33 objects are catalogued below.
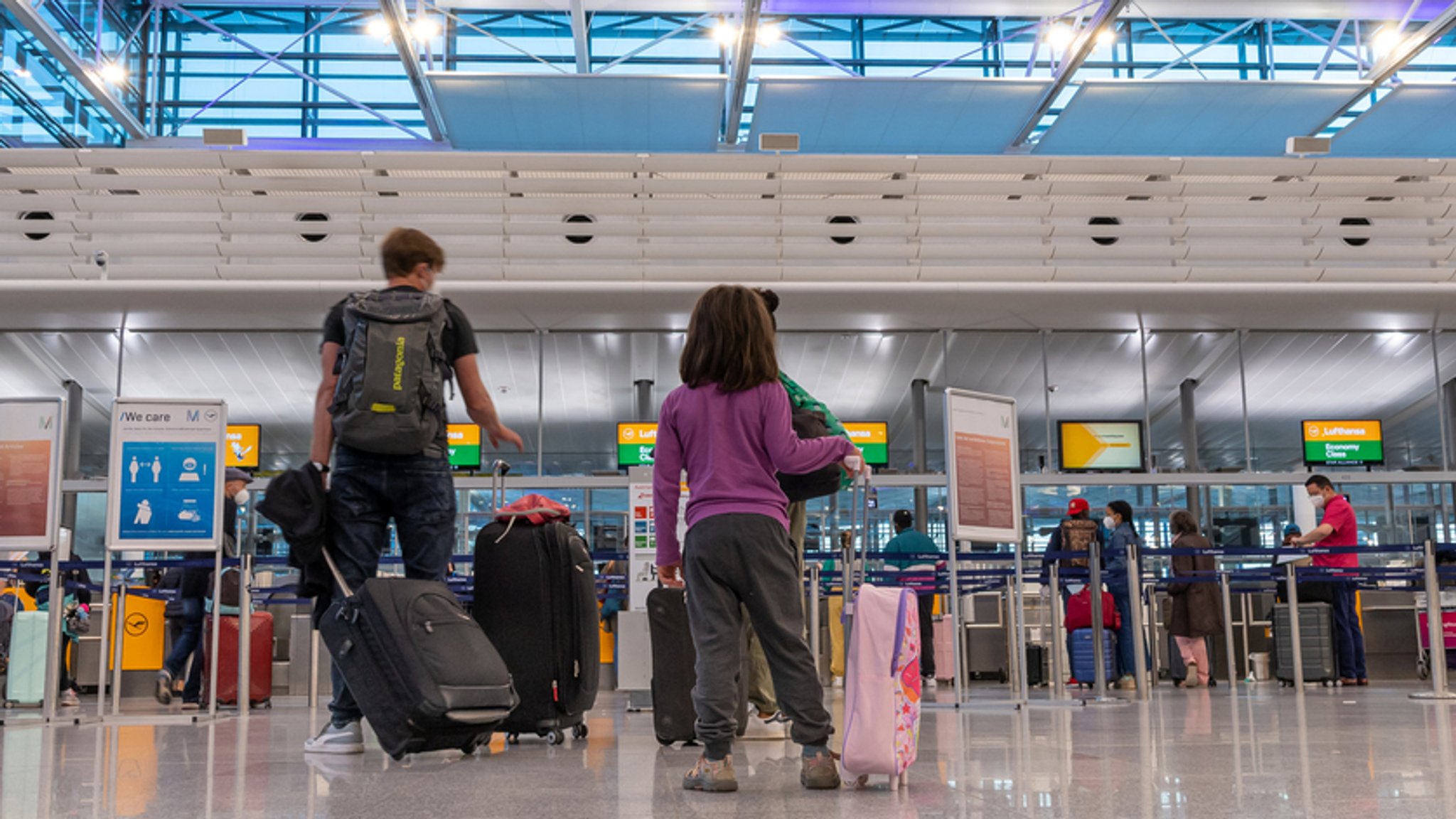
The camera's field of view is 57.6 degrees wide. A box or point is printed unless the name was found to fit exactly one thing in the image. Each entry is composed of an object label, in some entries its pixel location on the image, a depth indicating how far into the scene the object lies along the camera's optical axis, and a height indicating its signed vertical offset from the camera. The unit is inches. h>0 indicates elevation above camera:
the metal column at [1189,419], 540.7 +63.1
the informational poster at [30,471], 275.0 +25.2
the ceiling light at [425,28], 551.2 +231.3
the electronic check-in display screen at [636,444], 535.8 +55.2
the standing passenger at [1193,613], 418.6 -13.1
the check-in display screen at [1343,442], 547.8 +52.2
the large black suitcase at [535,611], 185.3 -3.9
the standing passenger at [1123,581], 399.9 -2.5
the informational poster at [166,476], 279.6 +24.0
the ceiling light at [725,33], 583.8 +241.8
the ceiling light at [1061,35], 590.9 +238.9
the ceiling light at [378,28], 570.6 +240.2
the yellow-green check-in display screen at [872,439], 539.8 +56.6
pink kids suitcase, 130.0 -11.2
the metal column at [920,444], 527.8 +54.3
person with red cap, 406.0 +13.6
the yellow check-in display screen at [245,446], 537.6 +57.5
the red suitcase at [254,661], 345.7 -19.9
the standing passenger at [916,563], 435.5 +5.3
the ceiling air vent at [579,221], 510.3 +139.0
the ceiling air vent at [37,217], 504.1 +143.4
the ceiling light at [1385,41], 578.6 +230.2
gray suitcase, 405.7 -23.0
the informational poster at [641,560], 317.7 +5.1
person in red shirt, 379.6 +2.7
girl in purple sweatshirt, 132.2 +6.6
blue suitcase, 423.8 -26.8
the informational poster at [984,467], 275.7 +22.9
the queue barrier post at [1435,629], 304.2 -14.7
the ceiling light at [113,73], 673.0 +266.7
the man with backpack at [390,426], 157.6 +19.0
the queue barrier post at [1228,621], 388.5 -15.0
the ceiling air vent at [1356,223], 522.3 +135.6
